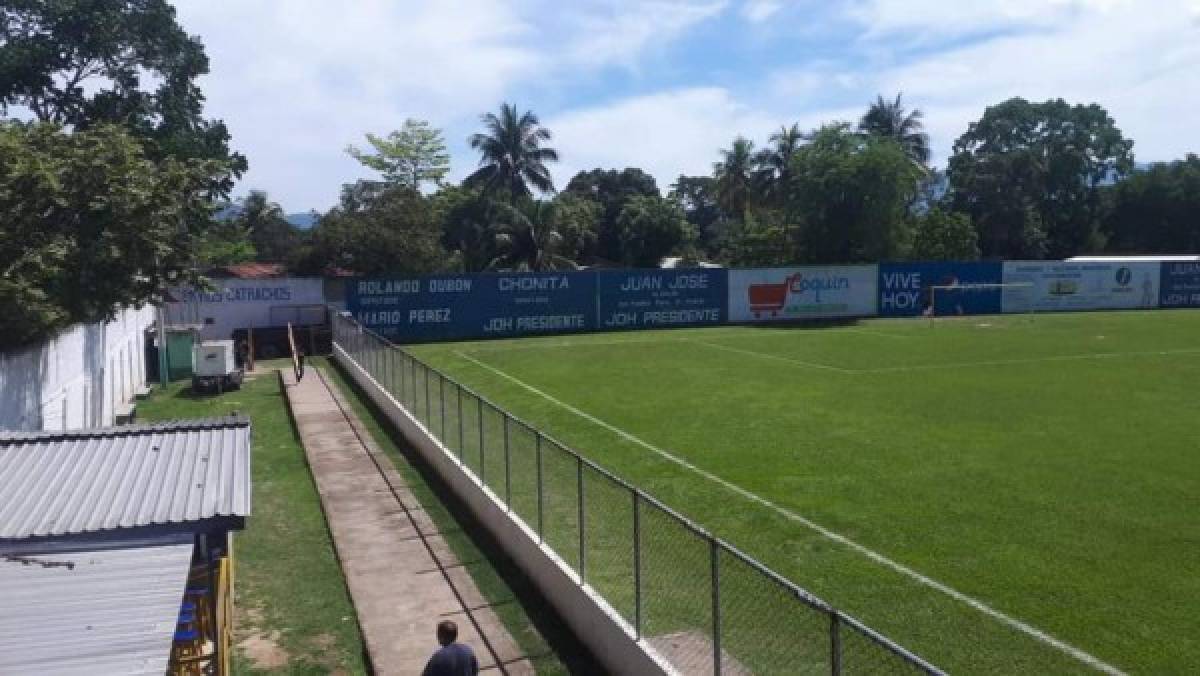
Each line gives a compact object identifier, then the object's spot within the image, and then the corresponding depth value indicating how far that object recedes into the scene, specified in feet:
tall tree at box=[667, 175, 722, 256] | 362.74
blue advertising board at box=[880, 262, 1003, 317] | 164.55
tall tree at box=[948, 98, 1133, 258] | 265.95
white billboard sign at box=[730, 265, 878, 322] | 155.53
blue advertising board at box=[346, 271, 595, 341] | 132.46
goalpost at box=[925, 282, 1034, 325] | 160.45
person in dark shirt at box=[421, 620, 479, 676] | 24.29
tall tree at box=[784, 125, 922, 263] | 184.24
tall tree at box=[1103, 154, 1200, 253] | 277.44
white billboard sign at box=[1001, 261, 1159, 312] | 171.53
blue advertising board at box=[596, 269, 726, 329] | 147.54
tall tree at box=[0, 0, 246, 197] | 132.05
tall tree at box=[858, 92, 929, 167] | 259.60
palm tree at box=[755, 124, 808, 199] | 229.66
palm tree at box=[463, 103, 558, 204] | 230.07
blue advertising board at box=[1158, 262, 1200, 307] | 181.47
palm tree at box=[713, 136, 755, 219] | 238.48
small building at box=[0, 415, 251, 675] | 18.53
